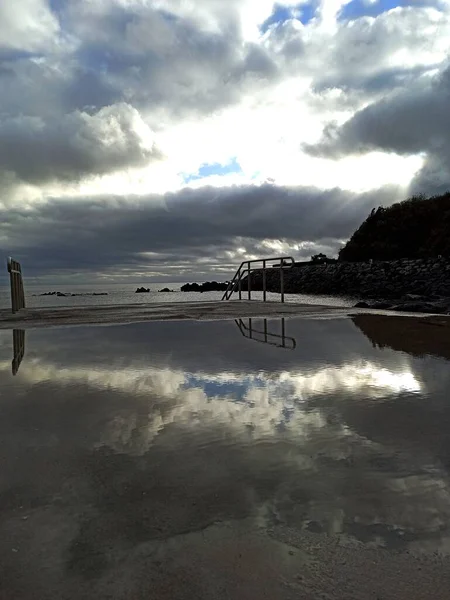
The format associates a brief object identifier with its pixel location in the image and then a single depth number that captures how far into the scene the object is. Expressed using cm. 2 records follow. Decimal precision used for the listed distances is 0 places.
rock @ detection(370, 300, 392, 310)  1551
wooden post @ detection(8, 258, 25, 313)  1545
